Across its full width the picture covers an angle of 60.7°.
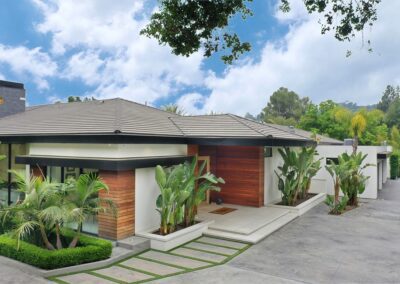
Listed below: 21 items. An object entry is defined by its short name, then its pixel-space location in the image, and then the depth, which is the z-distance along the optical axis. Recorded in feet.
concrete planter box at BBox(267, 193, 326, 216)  46.83
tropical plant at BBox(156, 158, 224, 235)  32.96
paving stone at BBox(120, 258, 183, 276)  26.73
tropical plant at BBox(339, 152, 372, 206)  52.16
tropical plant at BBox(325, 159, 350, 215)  48.29
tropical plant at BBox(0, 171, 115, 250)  25.75
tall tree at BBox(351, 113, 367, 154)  65.57
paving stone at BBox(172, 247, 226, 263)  29.48
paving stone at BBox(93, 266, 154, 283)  25.26
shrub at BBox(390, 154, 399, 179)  106.22
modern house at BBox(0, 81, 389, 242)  32.73
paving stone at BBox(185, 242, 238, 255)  31.60
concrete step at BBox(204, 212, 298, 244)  34.30
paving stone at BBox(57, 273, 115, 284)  24.41
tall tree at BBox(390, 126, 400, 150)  138.51
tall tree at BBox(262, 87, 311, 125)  250.76
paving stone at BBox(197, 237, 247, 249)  33.12
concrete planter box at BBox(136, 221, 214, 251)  31.71
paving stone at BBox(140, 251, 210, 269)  28.07
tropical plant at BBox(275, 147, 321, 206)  49.01
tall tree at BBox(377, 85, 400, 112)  259.78
